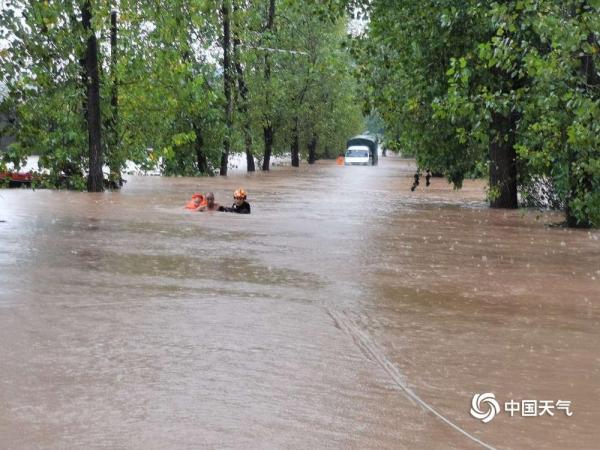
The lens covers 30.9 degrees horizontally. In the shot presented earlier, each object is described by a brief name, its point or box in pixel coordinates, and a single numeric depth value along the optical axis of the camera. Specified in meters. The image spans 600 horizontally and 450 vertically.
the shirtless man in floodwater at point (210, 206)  26.09
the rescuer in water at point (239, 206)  25.84
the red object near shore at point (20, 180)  38.34
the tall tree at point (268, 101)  55.38
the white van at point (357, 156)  93.45
